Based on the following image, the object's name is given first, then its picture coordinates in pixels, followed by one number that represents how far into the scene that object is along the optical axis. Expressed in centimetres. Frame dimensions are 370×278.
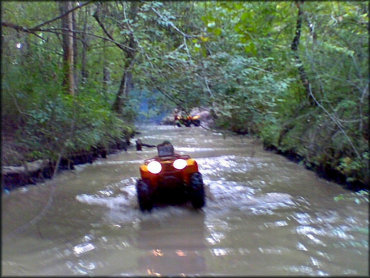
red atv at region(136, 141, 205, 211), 815
